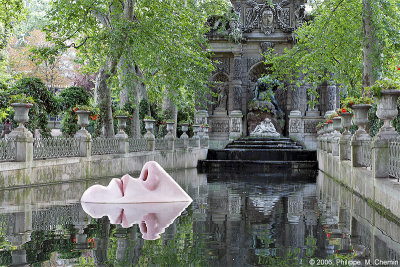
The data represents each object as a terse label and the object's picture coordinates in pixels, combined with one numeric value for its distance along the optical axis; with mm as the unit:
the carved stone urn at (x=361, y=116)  13023
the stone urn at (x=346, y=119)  16622
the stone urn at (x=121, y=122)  20812
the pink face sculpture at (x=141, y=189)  10234
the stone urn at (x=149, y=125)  22578
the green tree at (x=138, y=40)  21219
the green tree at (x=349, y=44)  20484
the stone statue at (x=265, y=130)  32344
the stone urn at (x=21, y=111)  13758
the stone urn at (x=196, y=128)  28359
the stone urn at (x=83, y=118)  17156
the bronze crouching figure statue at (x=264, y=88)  33250
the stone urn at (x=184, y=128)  26134
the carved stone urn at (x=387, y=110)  10094
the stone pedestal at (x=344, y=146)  15562
